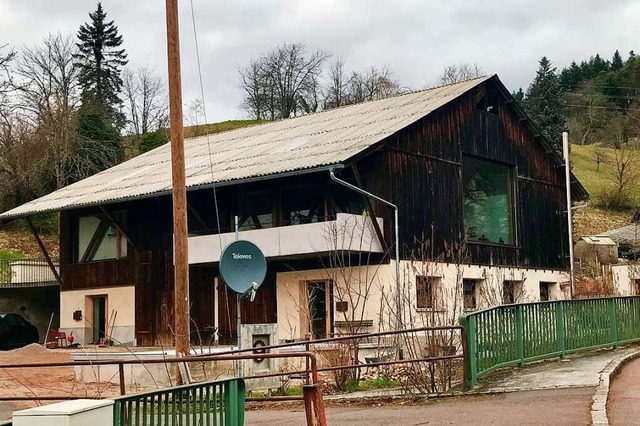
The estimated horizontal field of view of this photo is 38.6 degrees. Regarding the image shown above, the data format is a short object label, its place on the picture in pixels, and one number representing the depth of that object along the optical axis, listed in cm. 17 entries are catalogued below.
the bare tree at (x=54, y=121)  5562
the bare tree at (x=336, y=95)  8494
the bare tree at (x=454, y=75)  8947
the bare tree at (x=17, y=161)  5438
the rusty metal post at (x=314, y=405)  938
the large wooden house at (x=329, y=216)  2711
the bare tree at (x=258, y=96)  8625
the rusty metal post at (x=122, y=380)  1228
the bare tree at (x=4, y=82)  3804
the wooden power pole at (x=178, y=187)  1611
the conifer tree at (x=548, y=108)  7081
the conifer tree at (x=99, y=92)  5847
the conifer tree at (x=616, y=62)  11000
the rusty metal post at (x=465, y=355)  1439
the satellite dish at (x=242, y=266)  1644
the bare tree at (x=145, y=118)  7719
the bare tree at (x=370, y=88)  8238
